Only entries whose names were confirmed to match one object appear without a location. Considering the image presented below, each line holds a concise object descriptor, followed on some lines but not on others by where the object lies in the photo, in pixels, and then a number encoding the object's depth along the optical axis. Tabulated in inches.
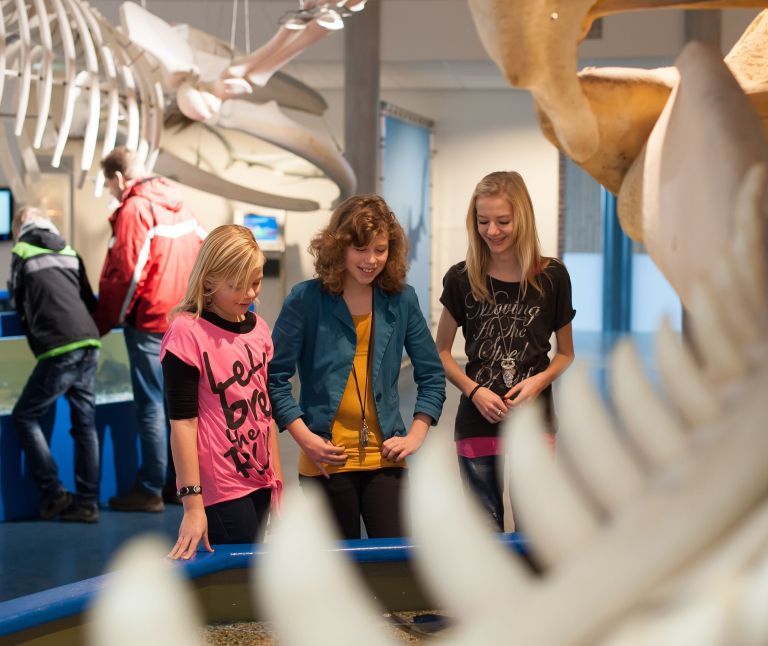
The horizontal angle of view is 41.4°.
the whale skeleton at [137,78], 195.0
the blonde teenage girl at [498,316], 105.6
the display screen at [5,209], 408.8
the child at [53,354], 171.0
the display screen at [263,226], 428.8
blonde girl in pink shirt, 92.6
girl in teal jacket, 99.9
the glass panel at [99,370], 177.8
